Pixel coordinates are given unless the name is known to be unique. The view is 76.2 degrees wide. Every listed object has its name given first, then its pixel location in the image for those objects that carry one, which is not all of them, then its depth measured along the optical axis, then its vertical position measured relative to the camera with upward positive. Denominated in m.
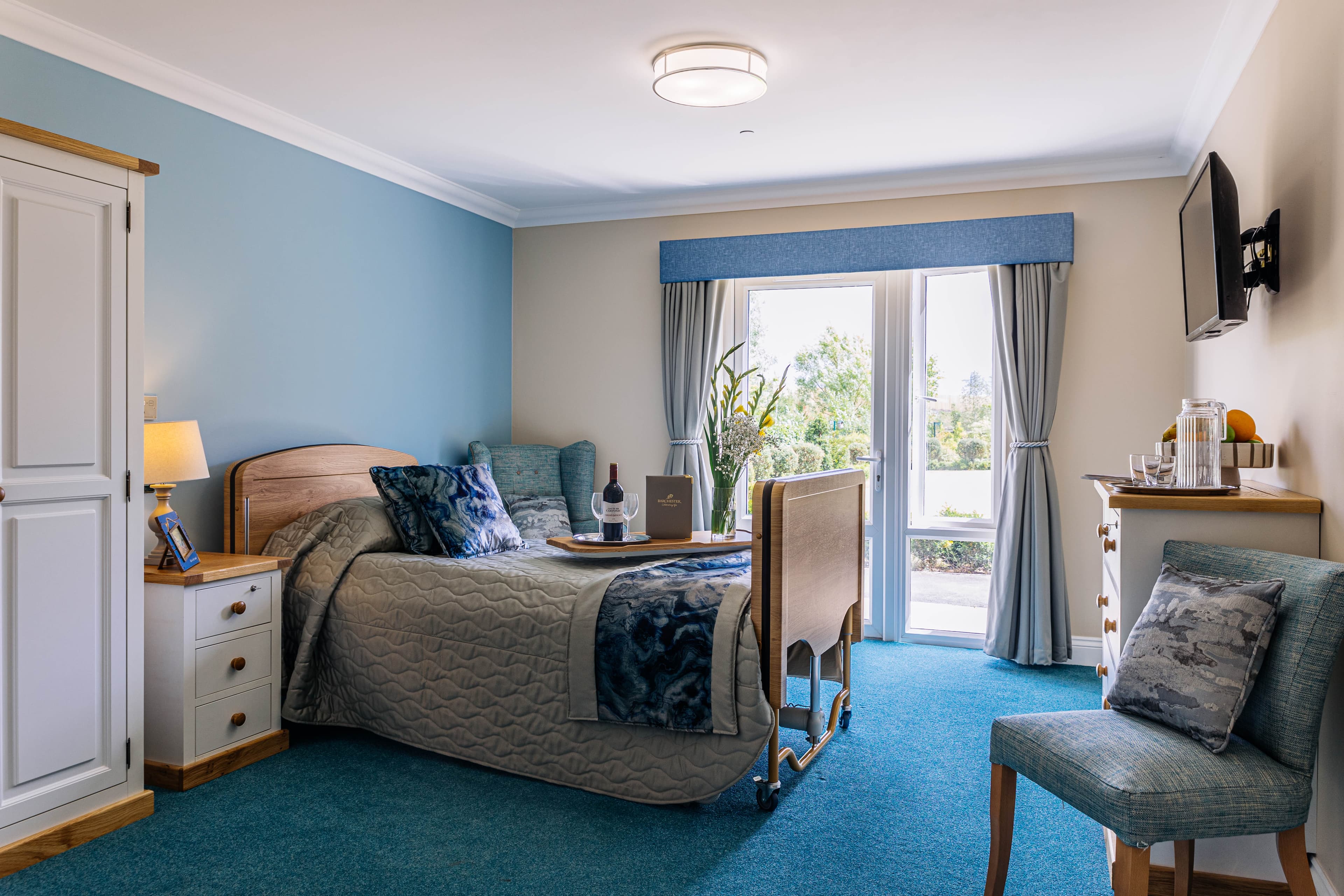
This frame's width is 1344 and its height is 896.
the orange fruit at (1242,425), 2.47 +0.08
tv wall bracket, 2.46 +0.57
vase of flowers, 3.21 +0.00
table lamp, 2.88 -0.04
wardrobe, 2.25 -0.13
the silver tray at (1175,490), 2.15 -0.10
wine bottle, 3.24 -0.25
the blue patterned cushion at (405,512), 3.44 -0.26
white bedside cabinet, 2.75 -0.75
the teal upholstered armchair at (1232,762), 1.62 -0.62
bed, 2.57 -0.65
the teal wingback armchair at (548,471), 4.88 -0.13
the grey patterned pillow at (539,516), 4.58 -0.37
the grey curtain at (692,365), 4.99 +0.49
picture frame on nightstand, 2.80 -0.33
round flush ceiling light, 2.97 +1.34
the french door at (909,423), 4.66 +0.15
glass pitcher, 2.25 +0.02
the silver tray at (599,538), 3.24 -0.35
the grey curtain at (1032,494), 4.30 -0.22
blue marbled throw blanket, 2.57 -0.62
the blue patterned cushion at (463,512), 3.40 -0.26
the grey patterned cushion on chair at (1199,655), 1.73 -0.43
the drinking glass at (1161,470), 2.40 -0.05
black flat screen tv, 2.34 +0.58
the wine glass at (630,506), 3.26 -0.22
